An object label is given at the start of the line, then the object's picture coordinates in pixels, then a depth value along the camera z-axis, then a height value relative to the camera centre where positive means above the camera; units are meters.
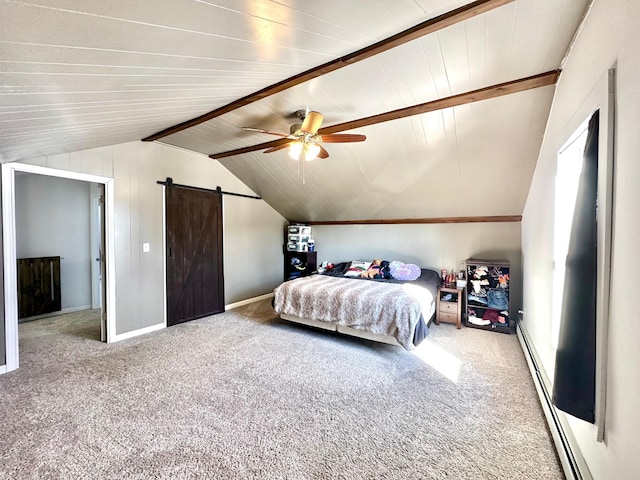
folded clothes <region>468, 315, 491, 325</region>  3.86 -1.23
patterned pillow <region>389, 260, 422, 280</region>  4.38 -0.59
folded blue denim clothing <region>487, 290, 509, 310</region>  3.76 -0.90
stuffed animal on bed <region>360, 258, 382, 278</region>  4.70 -0.62
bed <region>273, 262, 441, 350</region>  3.00 -0.87
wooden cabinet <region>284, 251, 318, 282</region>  5.99 -0.65
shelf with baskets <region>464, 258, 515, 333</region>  3.76 -0.87
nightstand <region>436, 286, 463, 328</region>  3.99 -1.05
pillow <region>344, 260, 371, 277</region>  4.83 -0.61
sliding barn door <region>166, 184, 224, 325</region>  4.13 -0.30
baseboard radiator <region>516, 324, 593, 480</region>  1.41 -1.23
